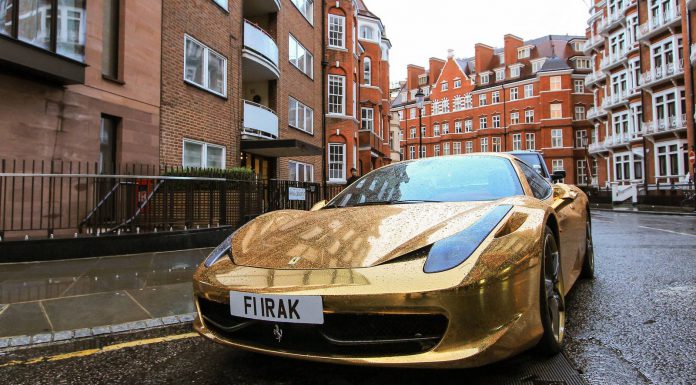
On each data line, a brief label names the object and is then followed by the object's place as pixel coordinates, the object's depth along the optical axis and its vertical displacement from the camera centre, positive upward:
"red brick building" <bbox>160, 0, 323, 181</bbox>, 11.80 +4.37
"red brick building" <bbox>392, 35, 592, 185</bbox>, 55.03 +15.29
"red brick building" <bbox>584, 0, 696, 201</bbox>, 29.56 +9.06
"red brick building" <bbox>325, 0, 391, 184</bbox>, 25.27 +7.68
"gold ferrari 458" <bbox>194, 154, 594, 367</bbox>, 1.90 -0.37
